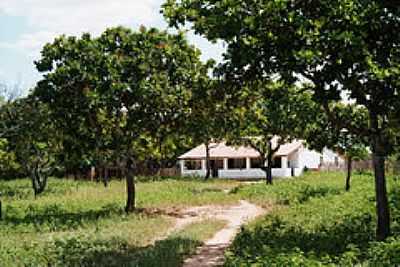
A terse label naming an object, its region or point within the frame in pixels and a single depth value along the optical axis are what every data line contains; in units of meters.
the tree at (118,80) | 23.47
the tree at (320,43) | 12.79
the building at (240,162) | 58.91
